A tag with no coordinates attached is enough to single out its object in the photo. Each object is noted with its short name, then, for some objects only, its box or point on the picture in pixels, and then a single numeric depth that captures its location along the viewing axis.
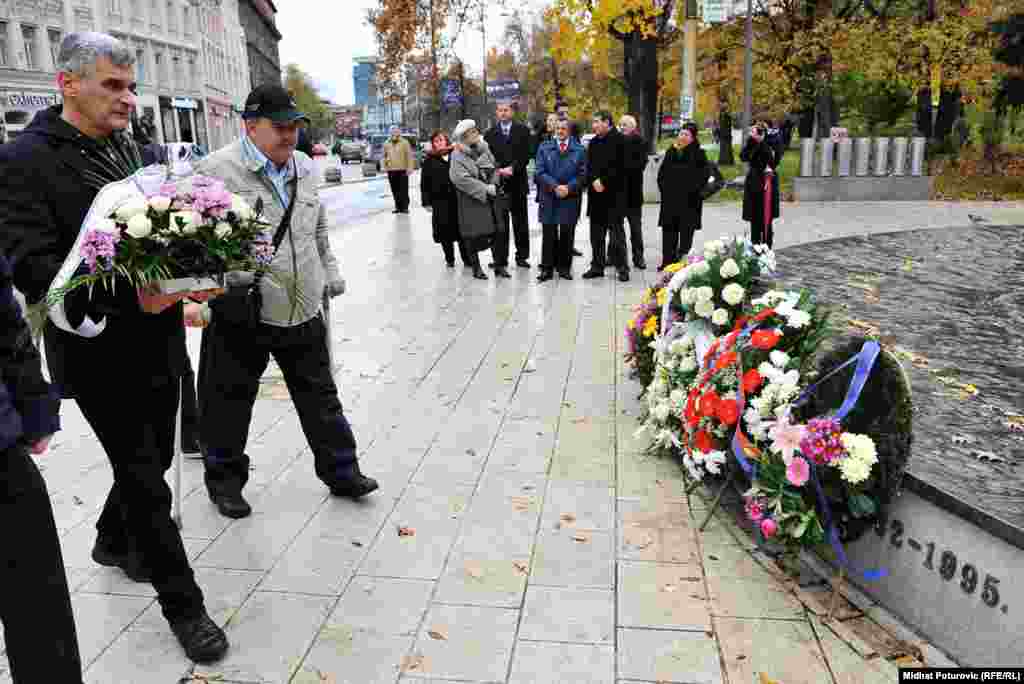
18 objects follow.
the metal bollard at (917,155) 20.34
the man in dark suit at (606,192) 10.49
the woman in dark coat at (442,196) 11.68
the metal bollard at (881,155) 20.45
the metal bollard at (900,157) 20.41
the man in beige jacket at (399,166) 18.92
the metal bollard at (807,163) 20.69
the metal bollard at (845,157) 20.30
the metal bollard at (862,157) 20.41
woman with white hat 10.68
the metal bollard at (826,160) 20.53
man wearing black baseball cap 4.00
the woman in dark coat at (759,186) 11.62
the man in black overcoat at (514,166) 11.62
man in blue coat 10.81
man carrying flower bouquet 2.95
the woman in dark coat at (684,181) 10.67
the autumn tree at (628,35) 20.52
